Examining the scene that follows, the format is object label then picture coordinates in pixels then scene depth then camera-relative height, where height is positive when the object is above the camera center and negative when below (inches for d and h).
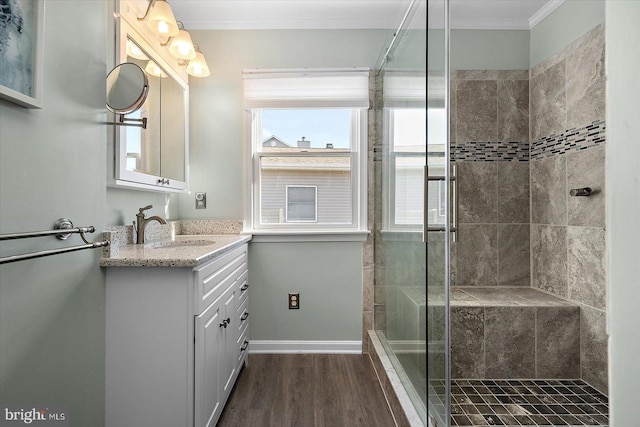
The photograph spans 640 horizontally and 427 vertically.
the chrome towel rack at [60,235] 37.1 -2.3
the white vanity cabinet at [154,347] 55.6 -21.1
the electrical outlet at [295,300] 103.6 -25.0
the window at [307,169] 105.7 +14.4
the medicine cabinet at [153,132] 65.2 +20.1
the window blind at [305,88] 102.6 +37.9
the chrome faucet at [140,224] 75.7 -1.9
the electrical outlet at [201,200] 104.1 +4.8
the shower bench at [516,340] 80.4 -29.0
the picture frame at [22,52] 38.7 +19.3
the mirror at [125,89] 59.9 +22.0
